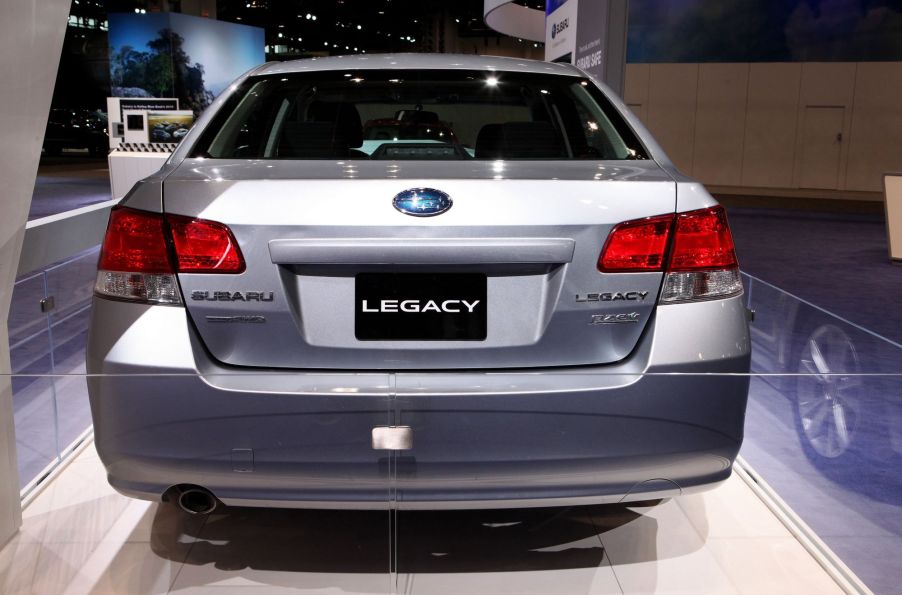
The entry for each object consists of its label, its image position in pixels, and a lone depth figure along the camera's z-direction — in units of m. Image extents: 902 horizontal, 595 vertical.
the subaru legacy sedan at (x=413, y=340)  1.67
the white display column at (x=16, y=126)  2.09
